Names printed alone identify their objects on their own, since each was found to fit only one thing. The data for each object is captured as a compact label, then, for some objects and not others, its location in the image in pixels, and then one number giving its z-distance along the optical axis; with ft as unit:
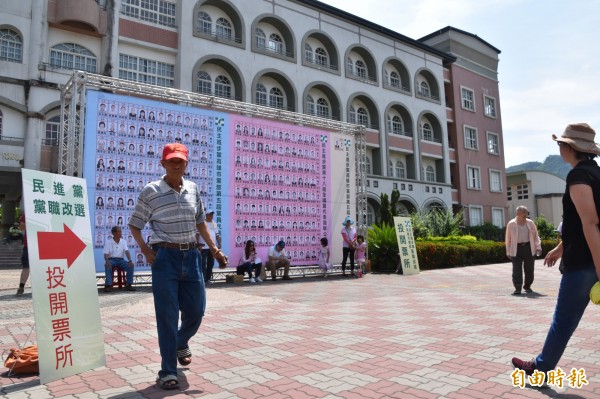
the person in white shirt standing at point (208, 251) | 33.60
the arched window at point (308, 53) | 90.53
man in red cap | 11.24
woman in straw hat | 9.31
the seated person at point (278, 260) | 39.68
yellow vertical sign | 47.11
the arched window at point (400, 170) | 105.70
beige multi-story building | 63.98
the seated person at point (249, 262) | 37.70
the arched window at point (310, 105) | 89.82
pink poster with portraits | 38.17
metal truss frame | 31.07
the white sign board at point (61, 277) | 11.62
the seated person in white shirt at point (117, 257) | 31.12
